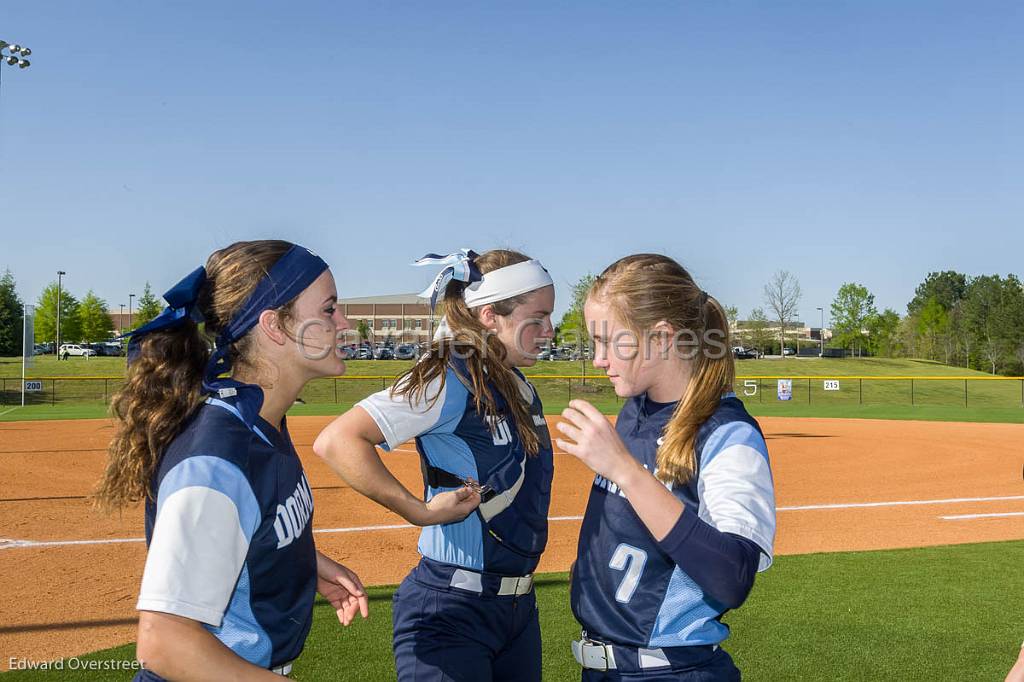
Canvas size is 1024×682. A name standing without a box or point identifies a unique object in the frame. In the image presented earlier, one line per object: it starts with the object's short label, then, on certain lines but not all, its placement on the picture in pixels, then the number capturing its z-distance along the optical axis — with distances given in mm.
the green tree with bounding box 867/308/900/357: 110688
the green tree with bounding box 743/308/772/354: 78688
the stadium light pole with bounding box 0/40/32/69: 25688
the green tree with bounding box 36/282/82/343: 78500
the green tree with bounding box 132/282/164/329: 77125
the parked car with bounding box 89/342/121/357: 68444
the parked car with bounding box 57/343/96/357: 66250
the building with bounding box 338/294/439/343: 101188
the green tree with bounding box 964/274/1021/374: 89000
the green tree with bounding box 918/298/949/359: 100506
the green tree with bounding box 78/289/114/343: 80562
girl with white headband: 2873
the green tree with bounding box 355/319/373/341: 90000
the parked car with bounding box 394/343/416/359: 60847
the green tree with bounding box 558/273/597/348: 48500
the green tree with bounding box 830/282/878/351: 94750
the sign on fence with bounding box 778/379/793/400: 39081
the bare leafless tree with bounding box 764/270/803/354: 82375
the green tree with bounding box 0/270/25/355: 77875
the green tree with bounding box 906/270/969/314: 157250
